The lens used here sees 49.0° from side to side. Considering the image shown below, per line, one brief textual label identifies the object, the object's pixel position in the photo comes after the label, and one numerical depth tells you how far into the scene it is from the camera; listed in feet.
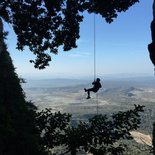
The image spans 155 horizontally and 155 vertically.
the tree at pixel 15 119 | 27.44
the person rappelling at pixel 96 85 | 27.72
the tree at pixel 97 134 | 27.13
